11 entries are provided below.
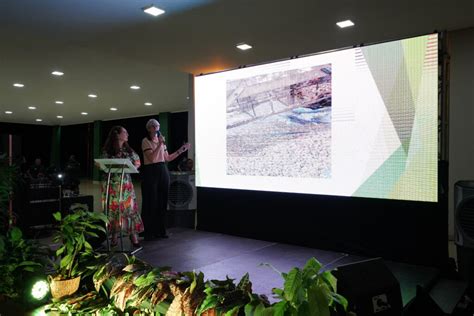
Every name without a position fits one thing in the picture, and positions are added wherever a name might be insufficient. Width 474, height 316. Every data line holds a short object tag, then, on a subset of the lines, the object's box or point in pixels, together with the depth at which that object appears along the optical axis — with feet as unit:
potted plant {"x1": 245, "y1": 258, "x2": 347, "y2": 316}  3.73
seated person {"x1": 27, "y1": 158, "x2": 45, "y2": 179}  24.55
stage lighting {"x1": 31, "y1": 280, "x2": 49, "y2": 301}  7.16
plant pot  6.94
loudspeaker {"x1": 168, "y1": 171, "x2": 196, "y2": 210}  16.25
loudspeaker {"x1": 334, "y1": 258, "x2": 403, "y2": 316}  5.08
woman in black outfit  13.05
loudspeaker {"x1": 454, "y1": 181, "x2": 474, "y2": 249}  9.62
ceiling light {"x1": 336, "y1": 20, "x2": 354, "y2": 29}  12.48
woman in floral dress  12.03
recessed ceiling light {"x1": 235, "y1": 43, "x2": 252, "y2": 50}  15.08
